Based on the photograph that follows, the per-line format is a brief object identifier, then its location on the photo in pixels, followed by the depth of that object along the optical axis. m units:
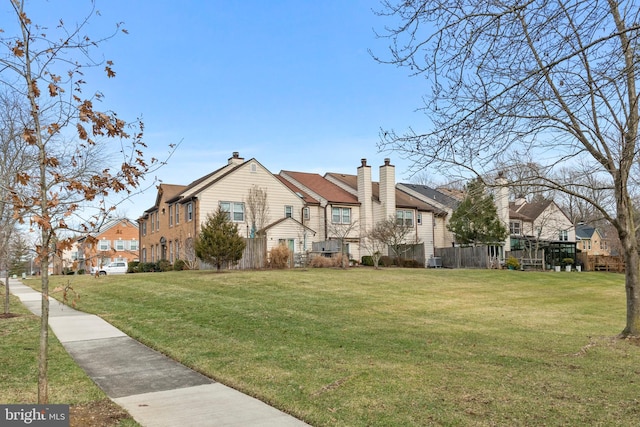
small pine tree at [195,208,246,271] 23.86
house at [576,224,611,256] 66.75
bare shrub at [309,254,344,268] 29.13
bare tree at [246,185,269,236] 33.03
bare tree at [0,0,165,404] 4.81
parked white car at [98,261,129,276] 42.28
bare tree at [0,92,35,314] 17.00
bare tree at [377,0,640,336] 5.29
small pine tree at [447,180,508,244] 35.59
